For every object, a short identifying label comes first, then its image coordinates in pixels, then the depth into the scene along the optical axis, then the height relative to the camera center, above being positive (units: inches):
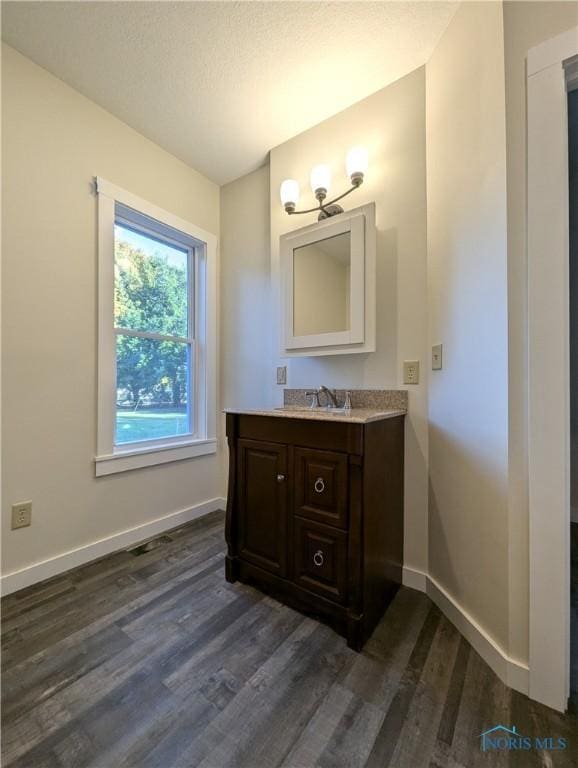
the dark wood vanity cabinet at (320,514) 47.3 -22.5
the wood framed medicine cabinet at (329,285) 62.7 +21.8
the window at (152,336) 72.1 +13.3
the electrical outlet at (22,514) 58.6 -24.7
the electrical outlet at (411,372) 61.2 +2.3
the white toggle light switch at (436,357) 56.1 +4.8
